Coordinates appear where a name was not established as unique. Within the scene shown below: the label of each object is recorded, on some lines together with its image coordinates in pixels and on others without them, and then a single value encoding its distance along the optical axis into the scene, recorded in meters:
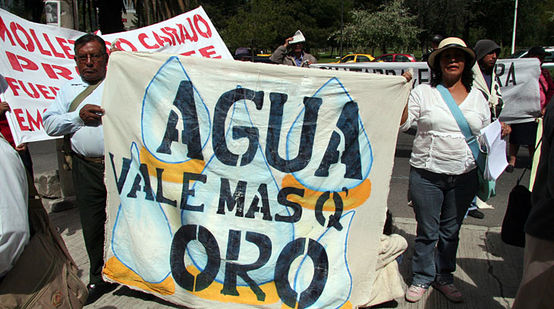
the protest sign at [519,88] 6.52
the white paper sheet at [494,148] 2.85
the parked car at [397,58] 20.25
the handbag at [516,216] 2.77
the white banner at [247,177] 2.73
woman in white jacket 2.88
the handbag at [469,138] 2.86
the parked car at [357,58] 21.17
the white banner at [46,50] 4.05
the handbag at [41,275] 1.71
